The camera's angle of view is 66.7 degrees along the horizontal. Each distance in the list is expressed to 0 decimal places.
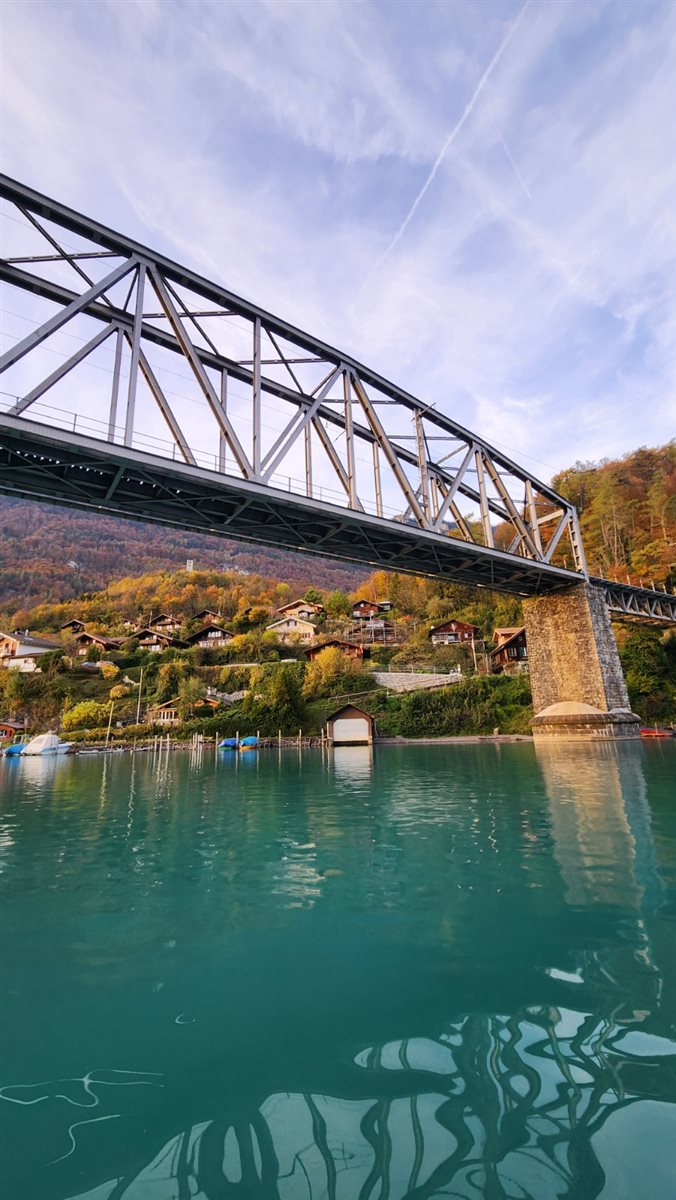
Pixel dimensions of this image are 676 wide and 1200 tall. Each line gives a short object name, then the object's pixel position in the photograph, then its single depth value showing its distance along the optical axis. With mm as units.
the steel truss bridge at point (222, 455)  14742
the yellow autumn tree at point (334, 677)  47531
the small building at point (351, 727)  38188
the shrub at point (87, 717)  47938
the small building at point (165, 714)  47569
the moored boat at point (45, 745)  39281
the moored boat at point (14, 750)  40438
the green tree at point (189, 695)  47631
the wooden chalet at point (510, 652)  48500
